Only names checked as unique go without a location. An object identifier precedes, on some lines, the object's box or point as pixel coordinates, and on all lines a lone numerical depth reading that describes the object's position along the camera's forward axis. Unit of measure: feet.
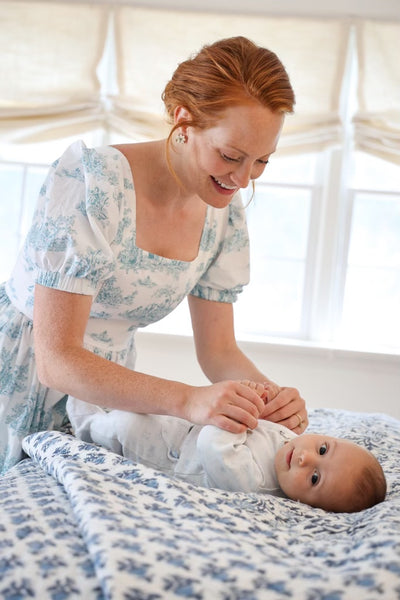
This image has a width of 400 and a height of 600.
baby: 4.38
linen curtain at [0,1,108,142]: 12.87
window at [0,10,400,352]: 13.41
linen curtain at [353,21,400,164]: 12.70
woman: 4.50
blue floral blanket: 2.67
